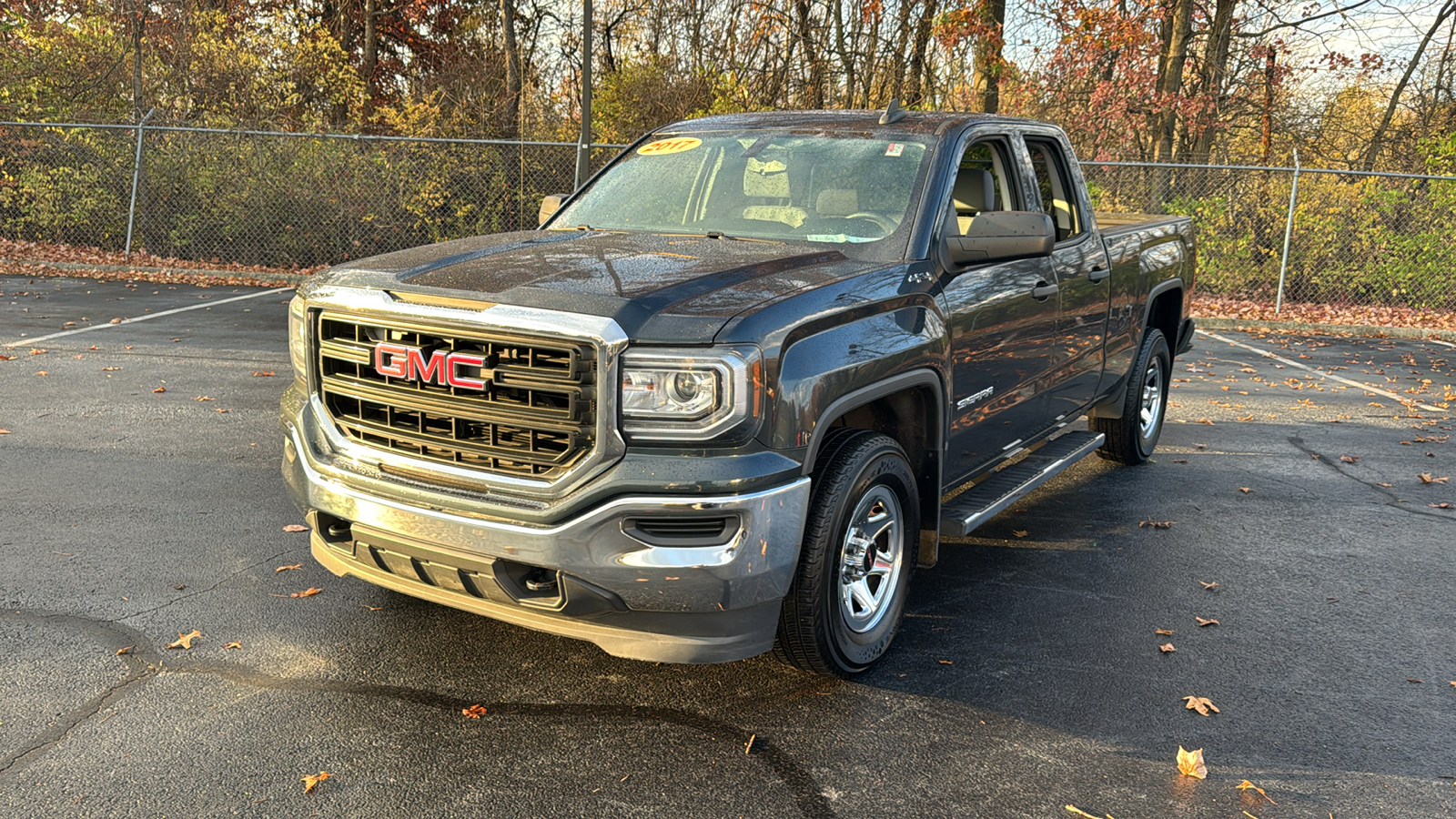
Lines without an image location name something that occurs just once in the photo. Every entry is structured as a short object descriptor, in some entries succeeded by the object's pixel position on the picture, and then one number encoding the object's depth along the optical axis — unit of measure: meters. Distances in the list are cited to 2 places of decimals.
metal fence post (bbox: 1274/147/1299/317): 15.14
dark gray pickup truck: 3.28
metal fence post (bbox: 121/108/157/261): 16.25
